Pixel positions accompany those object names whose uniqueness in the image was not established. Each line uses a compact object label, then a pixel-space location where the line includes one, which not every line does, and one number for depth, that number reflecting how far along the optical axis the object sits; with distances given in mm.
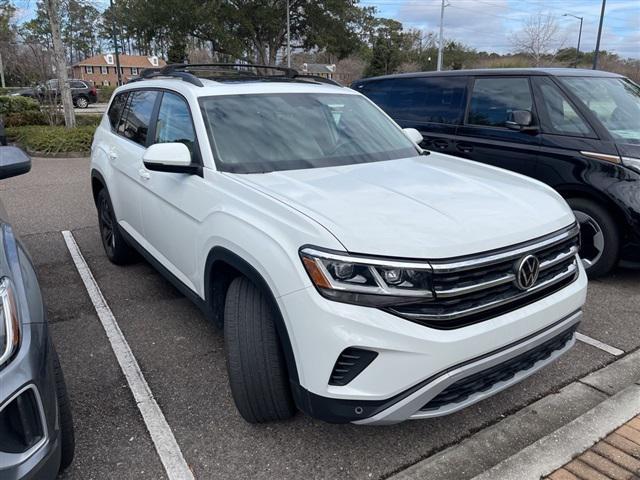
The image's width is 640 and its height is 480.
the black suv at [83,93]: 32856
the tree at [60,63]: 12219
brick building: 73875
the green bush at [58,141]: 11758
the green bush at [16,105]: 15297
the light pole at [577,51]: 43250
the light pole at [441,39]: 32328
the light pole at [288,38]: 28641
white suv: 1981
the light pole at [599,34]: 27828
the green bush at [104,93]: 43059
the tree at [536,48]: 41938
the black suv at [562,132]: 4262
